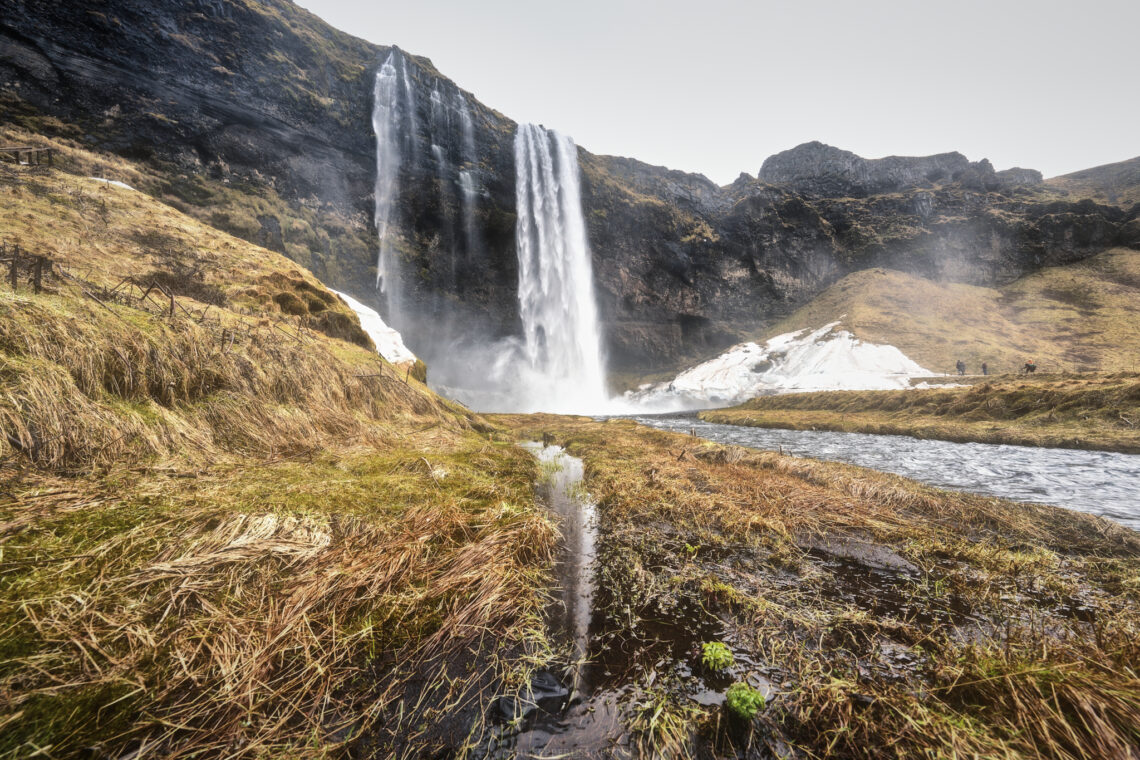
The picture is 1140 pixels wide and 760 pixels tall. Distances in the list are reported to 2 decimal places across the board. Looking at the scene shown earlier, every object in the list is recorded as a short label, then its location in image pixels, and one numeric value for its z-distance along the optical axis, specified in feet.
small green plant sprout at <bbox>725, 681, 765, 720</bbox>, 6.91
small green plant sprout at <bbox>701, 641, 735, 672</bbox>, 8.51
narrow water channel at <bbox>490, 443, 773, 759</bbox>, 6.70
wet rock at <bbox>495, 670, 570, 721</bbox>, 7.11
